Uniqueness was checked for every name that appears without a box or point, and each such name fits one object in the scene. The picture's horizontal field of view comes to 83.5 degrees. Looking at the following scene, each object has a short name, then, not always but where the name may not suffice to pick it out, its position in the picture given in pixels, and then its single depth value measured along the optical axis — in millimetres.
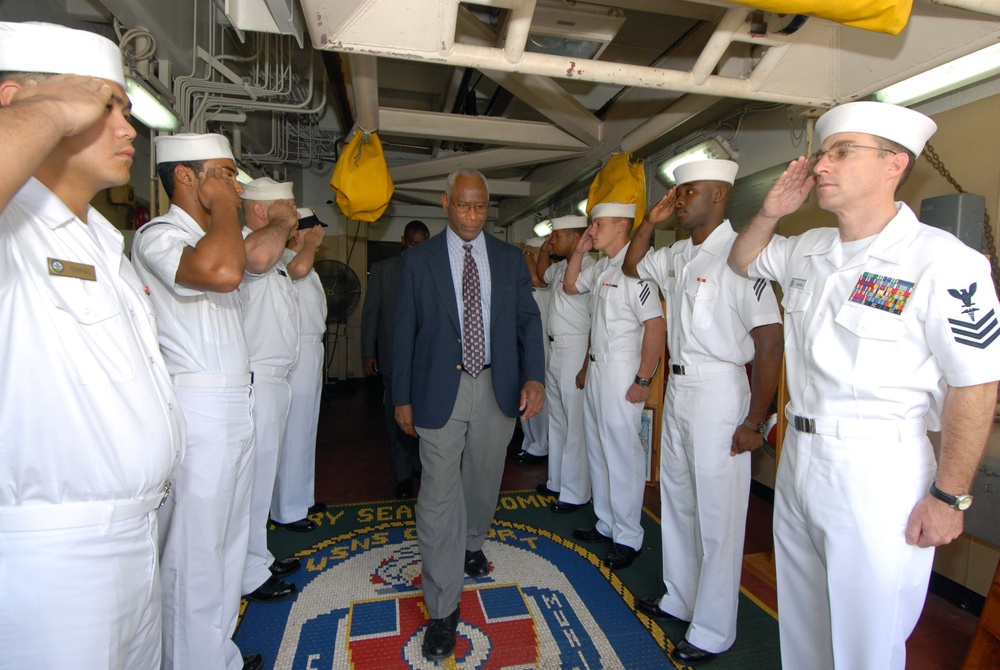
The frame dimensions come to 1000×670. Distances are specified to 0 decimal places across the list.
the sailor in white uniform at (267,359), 3076
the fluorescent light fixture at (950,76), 2602
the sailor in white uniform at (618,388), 3542
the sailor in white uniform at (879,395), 1614
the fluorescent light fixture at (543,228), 9171
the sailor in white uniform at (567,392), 4469
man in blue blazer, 2648
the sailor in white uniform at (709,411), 2553
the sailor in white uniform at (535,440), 5805
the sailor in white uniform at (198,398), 2117
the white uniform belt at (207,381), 2160
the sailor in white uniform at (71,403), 1225
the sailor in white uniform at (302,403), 3949
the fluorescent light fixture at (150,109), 3027
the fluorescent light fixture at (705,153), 4626
